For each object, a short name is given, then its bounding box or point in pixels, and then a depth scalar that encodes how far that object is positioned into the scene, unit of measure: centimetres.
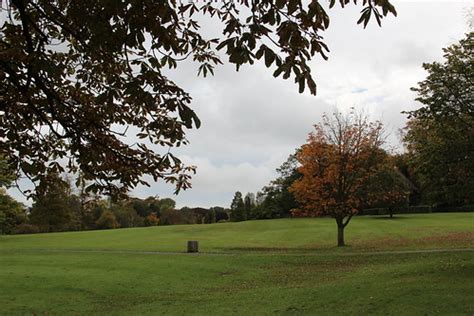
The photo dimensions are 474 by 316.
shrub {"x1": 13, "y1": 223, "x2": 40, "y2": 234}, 7731
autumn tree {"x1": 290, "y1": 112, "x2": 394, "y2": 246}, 3550
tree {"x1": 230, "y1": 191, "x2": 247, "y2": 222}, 9325
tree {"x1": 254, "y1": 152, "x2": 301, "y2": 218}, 8088
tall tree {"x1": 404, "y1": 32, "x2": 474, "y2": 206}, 1712
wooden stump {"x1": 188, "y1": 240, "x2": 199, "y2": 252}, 3347
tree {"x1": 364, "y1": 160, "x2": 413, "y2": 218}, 3644
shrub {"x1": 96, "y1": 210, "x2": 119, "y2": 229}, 8456
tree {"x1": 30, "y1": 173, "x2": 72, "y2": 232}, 6956
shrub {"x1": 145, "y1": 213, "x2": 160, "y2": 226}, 8831
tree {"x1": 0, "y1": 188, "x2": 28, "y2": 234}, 5124
